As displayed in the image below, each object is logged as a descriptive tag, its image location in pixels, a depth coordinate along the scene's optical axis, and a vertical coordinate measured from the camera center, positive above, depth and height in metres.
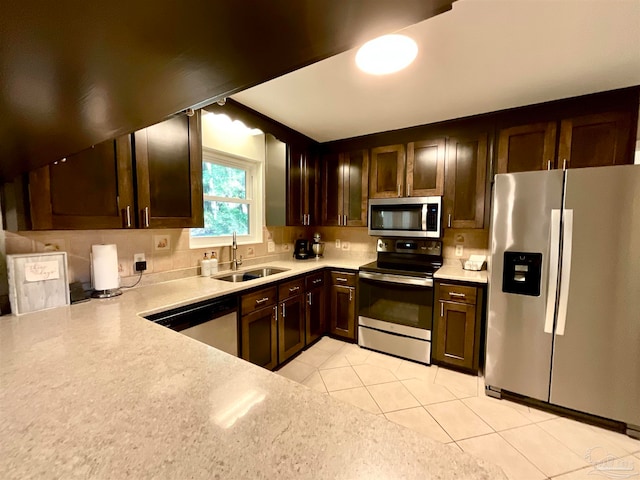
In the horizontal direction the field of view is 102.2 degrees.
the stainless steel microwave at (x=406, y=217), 2.55 +0.08
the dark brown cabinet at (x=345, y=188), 3.00 +0.43
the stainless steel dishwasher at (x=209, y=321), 1.45 -0.60
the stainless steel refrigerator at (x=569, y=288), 1.60 -0.42
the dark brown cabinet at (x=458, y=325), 2.21 -0.89
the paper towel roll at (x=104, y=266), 1.50 -0.26
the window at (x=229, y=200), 2.41 +0.24
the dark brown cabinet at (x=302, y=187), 2.82 +0.43
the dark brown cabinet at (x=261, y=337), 1.92 -0.90
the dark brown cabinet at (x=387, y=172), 2.78 +0.58
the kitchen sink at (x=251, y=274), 2.35 -0.49
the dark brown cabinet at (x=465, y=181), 2.42 +0.42
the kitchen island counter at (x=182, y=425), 0.45 -0.43
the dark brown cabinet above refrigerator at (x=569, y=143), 1.93 +0.67
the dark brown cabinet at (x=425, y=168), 2.59 +0.58
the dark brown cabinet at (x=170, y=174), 1.56 +0.32
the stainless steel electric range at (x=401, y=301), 2.42 -0.75
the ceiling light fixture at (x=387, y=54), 1.38 +0.96
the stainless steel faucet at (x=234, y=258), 2.47 -0.34
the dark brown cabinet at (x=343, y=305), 2.80 -0.90
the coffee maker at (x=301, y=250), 3.23 -0.33
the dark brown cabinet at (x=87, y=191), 1.22 +0.16
